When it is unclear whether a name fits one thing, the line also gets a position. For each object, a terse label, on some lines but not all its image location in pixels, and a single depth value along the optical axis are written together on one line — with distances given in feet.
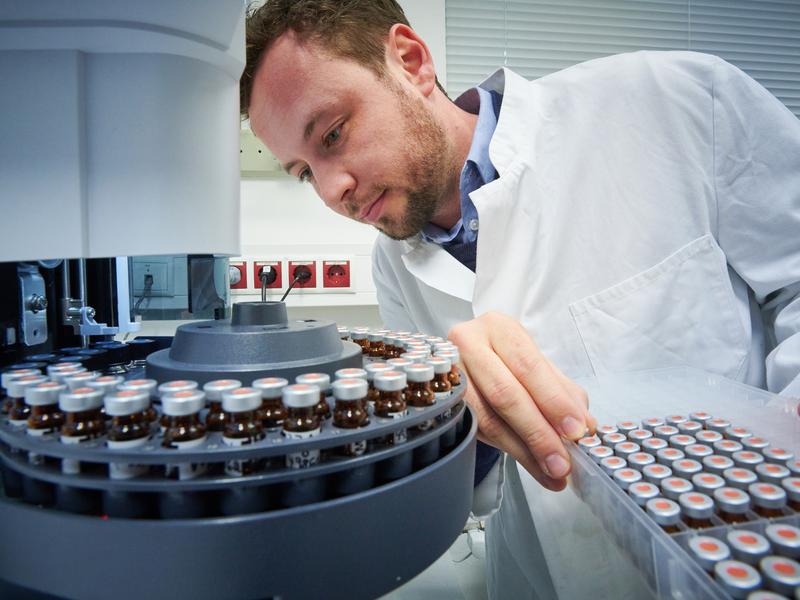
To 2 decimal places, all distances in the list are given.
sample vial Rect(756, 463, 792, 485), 1.15
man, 2.75
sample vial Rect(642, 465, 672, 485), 1.21
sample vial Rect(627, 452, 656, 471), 1.29
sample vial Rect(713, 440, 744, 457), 1.33
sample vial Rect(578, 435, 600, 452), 1.39
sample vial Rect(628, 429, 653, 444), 1.46
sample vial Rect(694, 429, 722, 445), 1.39
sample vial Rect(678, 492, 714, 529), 1.06
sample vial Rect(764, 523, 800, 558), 0.91
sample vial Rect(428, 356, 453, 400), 1.15
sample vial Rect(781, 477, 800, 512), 1.07
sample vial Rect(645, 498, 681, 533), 1.03
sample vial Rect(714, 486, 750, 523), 1.06
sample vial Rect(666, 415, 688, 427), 1.55
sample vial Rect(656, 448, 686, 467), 1.32
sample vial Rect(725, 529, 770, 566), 0.90
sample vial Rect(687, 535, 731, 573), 0.89
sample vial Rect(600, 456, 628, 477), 1.26
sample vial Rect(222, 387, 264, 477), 0.81
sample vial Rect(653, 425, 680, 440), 1.47
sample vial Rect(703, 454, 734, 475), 1.24
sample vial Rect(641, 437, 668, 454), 1.39
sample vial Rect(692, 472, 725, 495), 1.15
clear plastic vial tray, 0.90
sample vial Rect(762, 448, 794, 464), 1.23
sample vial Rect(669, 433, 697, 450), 1.39
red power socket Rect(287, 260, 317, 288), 4.52
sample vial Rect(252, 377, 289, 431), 0.92
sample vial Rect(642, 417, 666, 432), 1.55
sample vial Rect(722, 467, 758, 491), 1.15
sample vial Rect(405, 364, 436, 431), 1.05
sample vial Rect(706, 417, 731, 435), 1.47
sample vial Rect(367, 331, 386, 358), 1.58
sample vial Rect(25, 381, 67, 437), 0.88
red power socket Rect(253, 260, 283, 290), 4.50
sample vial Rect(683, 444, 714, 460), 1.33
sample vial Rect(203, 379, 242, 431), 0.89
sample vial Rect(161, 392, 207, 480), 0.80
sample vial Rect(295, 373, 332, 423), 0.97
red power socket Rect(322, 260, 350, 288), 4.56
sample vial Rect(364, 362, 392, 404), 1.05
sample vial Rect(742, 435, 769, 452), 1.32
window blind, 4.92
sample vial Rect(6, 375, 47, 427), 0.93
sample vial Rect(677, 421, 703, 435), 1.48
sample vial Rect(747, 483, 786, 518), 1.07
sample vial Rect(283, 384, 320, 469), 0.83
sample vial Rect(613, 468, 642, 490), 1.19
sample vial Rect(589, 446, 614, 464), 1.33
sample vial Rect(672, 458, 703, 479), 1.24
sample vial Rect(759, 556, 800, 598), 0.82
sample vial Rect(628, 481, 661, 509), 1.12
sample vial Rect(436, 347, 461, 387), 1.24
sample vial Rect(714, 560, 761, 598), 0.81
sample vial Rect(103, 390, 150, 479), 0.79
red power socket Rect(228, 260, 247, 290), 4.43
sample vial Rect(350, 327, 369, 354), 1.64
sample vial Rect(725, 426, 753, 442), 1.40
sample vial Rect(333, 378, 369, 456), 0.89
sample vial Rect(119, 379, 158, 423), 0.90
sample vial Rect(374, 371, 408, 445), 0.95
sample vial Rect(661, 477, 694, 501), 1.14
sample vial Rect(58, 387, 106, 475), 0.83
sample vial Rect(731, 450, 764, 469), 1.24
